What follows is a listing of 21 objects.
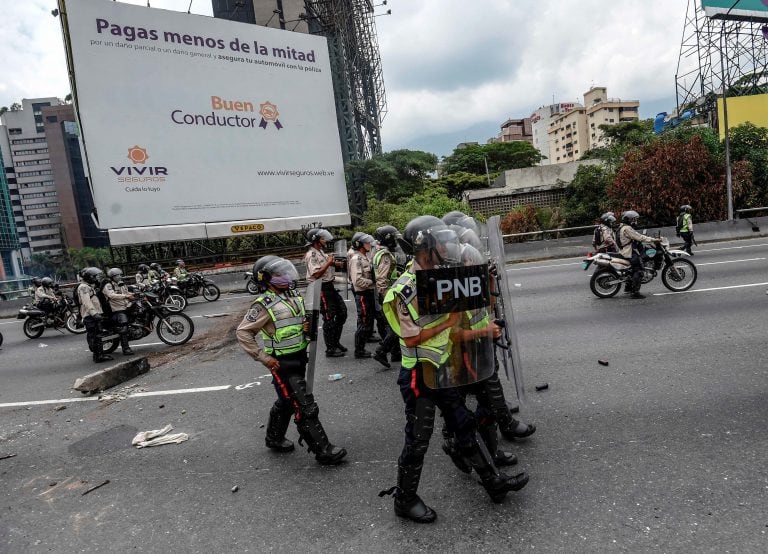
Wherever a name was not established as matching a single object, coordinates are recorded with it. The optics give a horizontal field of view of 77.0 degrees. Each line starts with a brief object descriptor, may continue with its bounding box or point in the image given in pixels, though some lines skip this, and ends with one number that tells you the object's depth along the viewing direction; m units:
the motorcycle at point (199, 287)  14.56
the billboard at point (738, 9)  27.16
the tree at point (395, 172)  25.70
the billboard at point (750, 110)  28.31
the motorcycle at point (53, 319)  11.12
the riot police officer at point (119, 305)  8.30
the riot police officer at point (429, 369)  2.68
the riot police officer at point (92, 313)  8.10
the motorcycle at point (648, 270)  8.63
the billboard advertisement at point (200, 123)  18.30
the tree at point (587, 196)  21.45
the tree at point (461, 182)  34.34
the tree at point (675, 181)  17.86
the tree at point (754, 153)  19.09
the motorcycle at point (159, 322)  8.62
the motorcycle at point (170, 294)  12.40
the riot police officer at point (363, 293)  6.64
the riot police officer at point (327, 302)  6.82
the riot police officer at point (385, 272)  5.83
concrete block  6.16
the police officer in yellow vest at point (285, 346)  3.64
